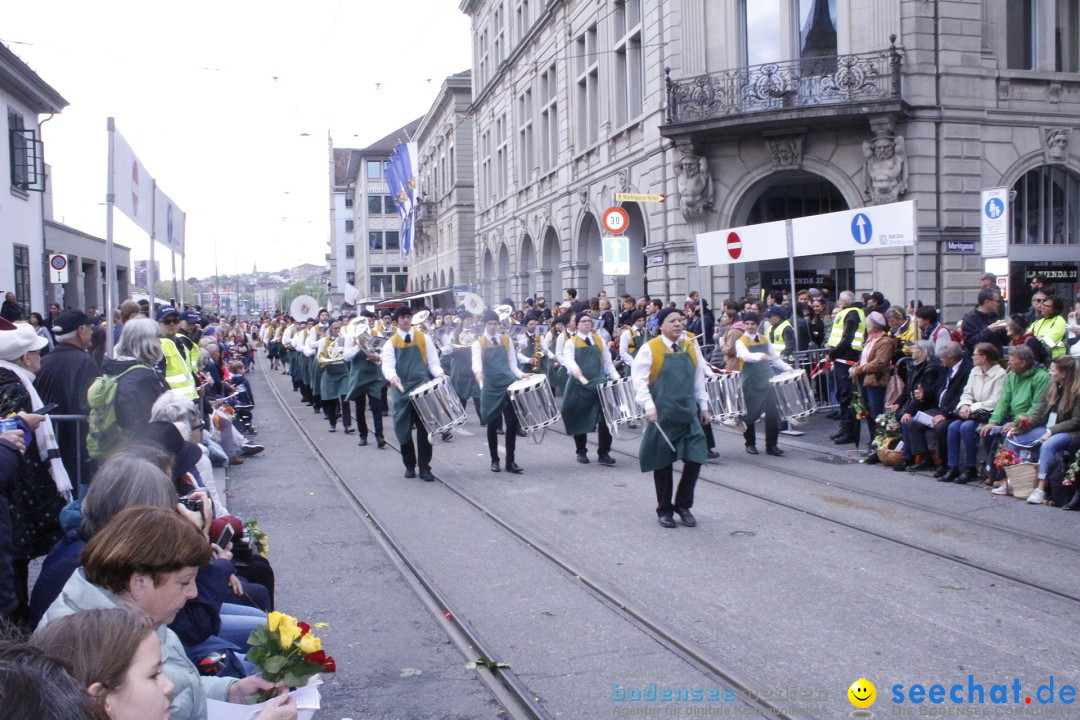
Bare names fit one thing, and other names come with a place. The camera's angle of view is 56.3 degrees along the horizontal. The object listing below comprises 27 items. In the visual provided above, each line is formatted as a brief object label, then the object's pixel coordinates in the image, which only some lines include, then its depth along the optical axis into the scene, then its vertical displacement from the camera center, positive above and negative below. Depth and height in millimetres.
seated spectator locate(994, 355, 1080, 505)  9188 -1047
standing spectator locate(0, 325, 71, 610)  4566 -678
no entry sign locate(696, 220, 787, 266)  14922 +1137
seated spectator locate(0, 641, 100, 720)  1674 -608
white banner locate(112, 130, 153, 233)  8336 +1301
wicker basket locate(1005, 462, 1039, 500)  9383 -1573
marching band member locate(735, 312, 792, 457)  12453 -733
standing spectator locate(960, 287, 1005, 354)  12268 -86
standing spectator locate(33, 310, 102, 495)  6492 -313
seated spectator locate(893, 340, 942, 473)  11156 -1010
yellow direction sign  19344 +2397
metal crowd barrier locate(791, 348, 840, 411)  14719 -820
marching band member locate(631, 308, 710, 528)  8688 -781
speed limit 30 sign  18000 +1800
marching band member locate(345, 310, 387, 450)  14953 -819
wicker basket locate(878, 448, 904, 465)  11328 -1613
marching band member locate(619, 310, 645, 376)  15833 -302
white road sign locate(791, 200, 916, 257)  13234 +1165
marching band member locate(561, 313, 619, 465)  12445 -781
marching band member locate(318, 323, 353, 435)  16891 -899
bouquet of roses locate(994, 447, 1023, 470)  9656 -1416
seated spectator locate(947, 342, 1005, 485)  10352 -991
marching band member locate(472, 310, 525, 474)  12008 -653
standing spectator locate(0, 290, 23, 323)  12859 +336
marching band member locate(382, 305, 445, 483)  11688 -569
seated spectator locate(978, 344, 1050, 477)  9875 -775
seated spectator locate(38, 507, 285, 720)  3268 -784
